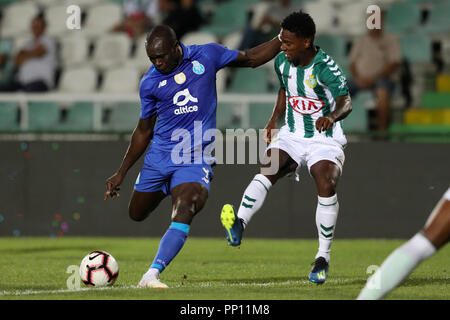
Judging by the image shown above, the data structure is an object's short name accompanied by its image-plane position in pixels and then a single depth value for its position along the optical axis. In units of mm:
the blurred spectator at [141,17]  15445
